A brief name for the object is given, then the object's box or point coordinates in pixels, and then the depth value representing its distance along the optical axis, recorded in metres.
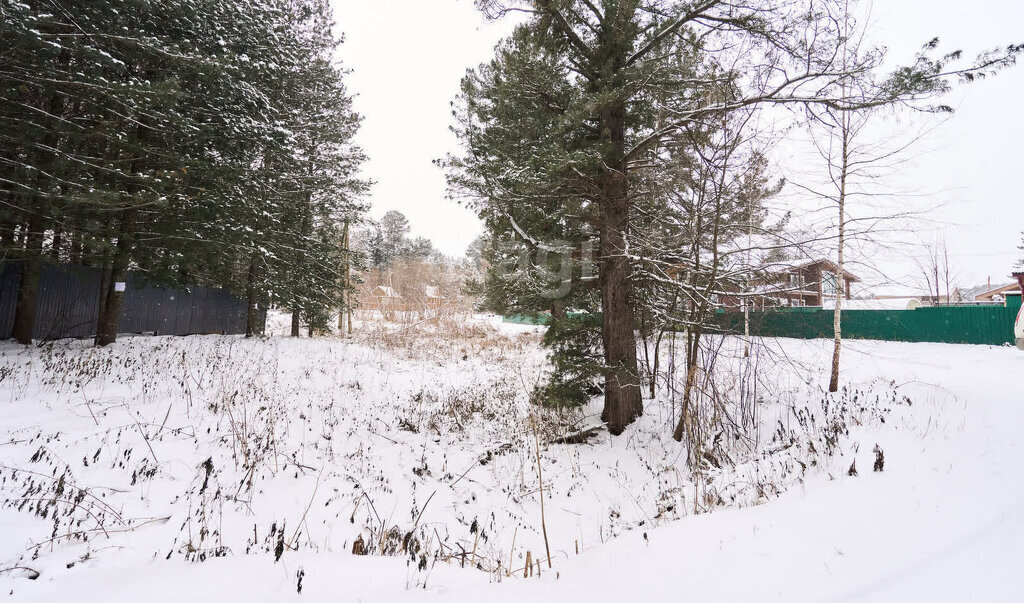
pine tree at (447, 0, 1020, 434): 5.55
